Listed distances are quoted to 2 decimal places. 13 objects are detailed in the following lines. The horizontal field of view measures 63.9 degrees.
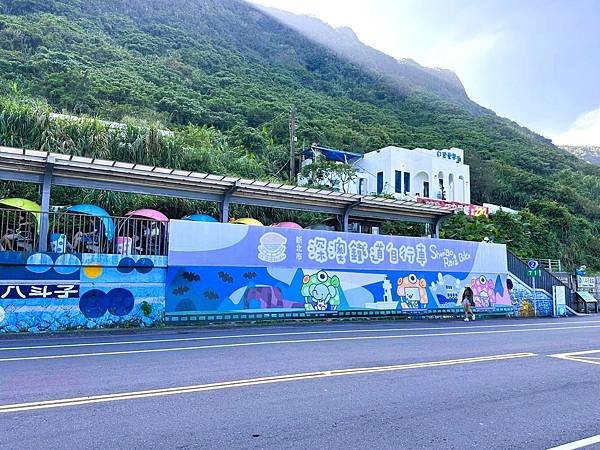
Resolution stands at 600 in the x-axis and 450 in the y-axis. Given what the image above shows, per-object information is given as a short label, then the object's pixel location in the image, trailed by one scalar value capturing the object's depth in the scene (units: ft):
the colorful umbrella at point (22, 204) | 49.50
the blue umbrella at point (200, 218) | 61.93
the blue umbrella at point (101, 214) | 47.75
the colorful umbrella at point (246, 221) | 65.46
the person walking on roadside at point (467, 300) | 67.51
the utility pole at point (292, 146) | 105.40
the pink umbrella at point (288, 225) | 66.66
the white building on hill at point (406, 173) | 147.33
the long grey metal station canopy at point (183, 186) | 48.08
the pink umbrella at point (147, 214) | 56.54
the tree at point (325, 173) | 117.39
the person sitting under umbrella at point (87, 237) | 47.08
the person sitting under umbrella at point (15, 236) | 44.24
